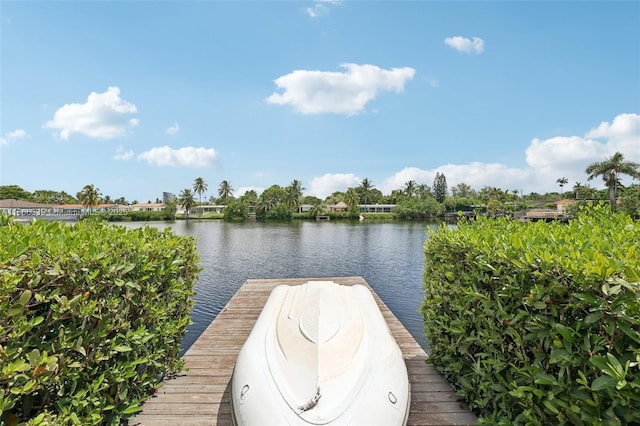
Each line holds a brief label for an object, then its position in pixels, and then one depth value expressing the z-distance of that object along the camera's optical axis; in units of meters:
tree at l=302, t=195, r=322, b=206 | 98.88
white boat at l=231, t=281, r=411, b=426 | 2.10
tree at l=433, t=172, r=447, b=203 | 99.07
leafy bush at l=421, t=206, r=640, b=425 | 1.56
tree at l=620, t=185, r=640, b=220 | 29.19
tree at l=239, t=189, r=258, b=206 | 76.19
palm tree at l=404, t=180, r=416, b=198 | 93.88
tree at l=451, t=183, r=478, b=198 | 110.56
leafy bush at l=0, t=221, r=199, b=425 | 1.80
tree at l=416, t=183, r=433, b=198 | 93.12
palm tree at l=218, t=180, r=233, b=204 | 87.75
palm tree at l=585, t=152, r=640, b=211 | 37.97
